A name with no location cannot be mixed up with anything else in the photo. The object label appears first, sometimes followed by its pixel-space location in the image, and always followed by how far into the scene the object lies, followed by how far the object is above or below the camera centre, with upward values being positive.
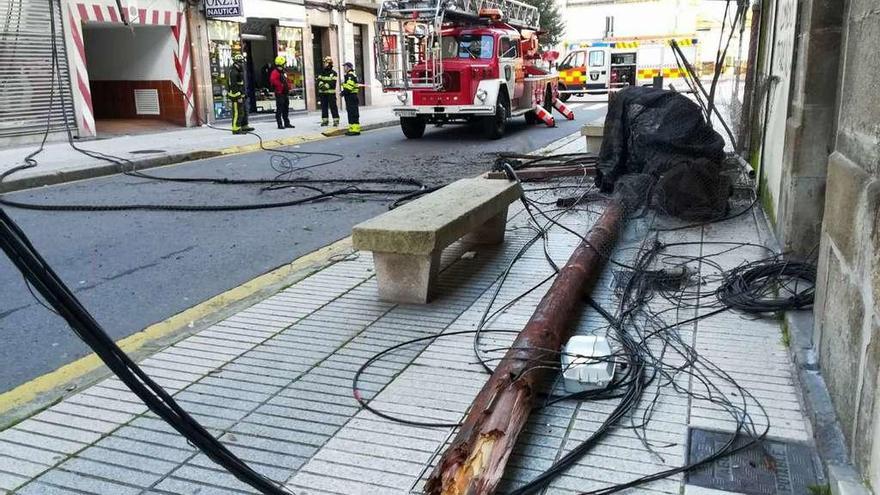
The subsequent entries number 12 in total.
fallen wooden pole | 2.85 -1.41
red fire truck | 16.12 +0.18
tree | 37.34 +2.50
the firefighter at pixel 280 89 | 19.34 -0.36
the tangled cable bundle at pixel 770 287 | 4.70 -1.42
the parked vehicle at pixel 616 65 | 33.55 +0.22
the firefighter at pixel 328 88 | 19.67 -0.36
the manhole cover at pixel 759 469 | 2.99 -1.60
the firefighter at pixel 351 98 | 18.66 -0.59
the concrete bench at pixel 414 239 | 5.09 -1.11
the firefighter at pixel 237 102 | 17.86 -0.62
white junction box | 3.84 -1.48
